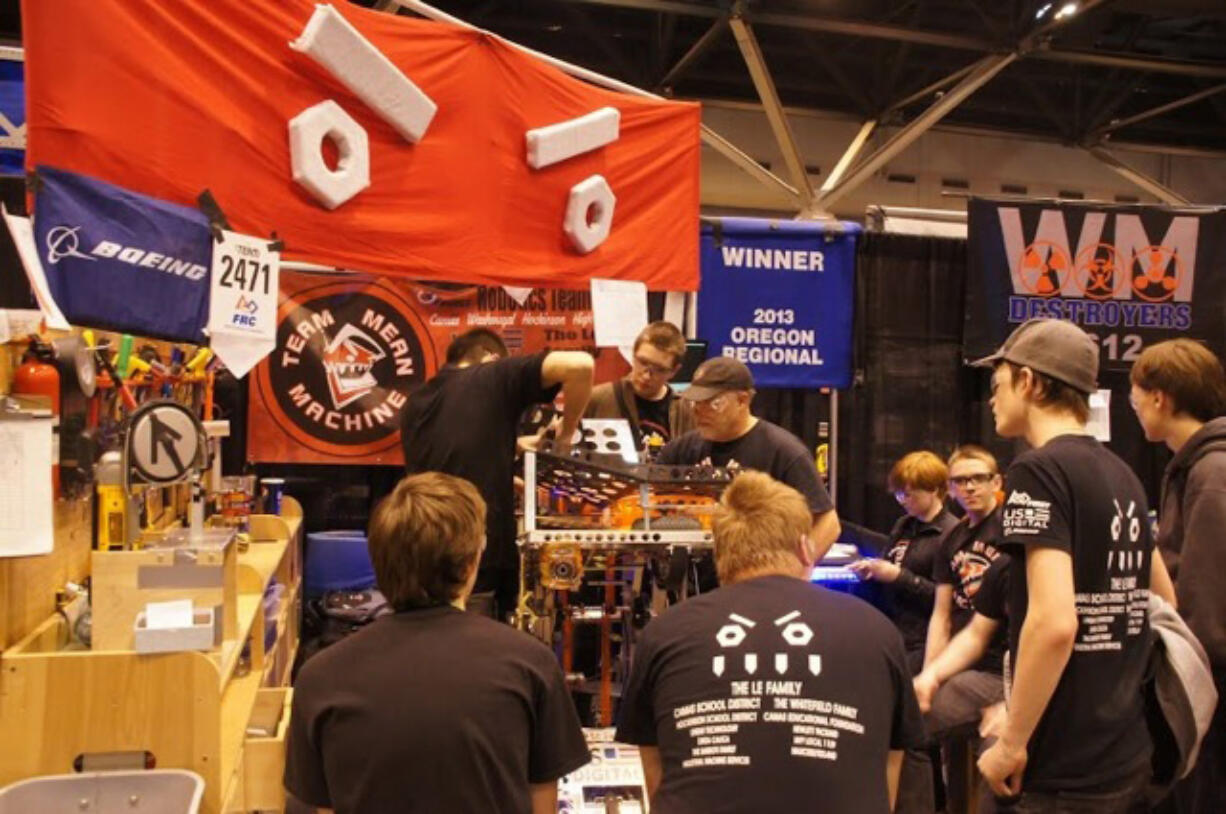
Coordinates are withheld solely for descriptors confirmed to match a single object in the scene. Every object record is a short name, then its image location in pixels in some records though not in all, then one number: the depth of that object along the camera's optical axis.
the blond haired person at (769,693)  1.79
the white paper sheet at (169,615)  2.25
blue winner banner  5.01
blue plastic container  5.05
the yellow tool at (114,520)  2.88
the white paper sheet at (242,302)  2.97
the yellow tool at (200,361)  3.81
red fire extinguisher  2.27
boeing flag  2.62
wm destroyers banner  5.19
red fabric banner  2.74
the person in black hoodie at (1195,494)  2.59
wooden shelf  2.17
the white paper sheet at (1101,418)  4.47
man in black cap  3.13
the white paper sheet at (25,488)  2.02
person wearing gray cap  2.03
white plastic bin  2.10
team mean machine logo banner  4.90
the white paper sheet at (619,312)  4.07
